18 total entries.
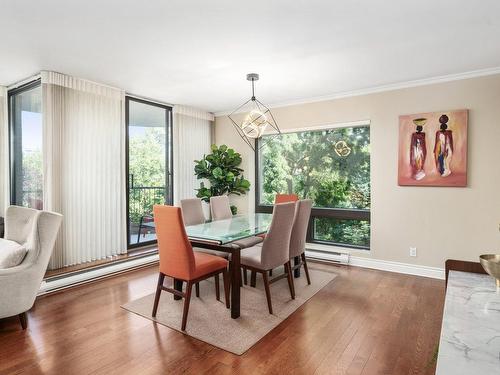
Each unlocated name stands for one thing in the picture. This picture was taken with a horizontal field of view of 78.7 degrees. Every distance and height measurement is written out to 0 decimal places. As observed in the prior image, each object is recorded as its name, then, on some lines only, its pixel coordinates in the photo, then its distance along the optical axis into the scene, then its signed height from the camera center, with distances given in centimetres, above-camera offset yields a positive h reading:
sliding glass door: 459 +23
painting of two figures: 358 +38
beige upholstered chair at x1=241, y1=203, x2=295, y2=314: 281 -67
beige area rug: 237 -122
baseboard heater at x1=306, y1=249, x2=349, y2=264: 435 -113
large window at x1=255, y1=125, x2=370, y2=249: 440 +3
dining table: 268 -53
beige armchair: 240 -75
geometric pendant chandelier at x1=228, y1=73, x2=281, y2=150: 349 +105
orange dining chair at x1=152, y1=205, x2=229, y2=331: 246 -66
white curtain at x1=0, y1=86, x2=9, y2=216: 406 +34
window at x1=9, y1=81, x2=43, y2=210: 387 +43
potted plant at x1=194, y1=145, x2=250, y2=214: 510 +10
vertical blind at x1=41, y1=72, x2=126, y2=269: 356 +16
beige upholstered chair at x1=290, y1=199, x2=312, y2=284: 330 -56
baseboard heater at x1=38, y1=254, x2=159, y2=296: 329 -115
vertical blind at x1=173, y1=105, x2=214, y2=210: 510 +61
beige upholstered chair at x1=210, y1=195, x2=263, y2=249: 395 -42
